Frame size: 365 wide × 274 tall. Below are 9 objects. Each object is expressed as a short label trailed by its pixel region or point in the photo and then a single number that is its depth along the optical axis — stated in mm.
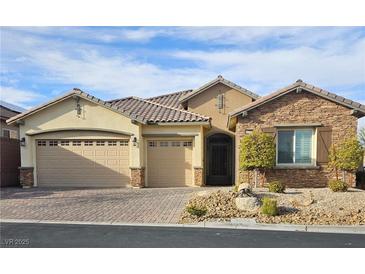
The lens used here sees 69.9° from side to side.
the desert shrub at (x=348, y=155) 10641
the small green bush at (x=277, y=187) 9484
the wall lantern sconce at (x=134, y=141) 12508
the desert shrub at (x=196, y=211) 7273
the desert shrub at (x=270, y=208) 7246
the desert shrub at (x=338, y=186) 9469
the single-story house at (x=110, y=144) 12562
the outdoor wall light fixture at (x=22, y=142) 12711
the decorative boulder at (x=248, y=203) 7762
